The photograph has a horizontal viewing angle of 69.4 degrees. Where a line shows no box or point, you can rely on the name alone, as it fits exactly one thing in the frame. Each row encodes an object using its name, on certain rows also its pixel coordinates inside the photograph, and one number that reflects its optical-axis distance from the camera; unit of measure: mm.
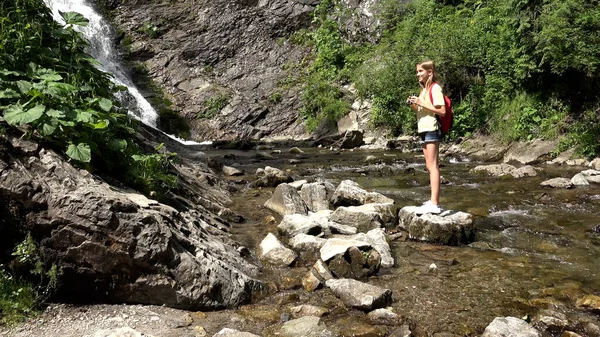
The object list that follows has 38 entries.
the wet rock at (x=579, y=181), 8523
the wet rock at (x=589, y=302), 3586
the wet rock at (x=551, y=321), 3354
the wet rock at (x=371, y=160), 13169
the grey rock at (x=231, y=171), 11055
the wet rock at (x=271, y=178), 9289
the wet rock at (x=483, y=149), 13680
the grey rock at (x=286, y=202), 6664
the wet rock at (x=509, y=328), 3070
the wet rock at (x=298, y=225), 5398
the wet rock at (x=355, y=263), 4352
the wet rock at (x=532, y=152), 12320
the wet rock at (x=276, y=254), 4695
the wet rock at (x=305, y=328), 3193
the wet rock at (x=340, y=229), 5547
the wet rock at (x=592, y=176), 8609
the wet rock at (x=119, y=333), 2836
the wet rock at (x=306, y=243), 4895
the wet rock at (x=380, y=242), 4682
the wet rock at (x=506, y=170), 9922
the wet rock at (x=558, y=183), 8484
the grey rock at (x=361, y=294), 3614
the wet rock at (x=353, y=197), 7090
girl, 5555
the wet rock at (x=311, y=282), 4055
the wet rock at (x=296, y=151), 16875
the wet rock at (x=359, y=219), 5859
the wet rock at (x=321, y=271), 4254
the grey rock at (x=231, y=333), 3034
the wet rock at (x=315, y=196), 7090
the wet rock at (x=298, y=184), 8166
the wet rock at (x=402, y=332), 3174
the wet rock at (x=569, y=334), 3182
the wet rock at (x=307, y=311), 3564
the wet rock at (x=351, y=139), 18188
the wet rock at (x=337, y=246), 4457
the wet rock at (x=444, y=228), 5312
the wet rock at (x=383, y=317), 3414
